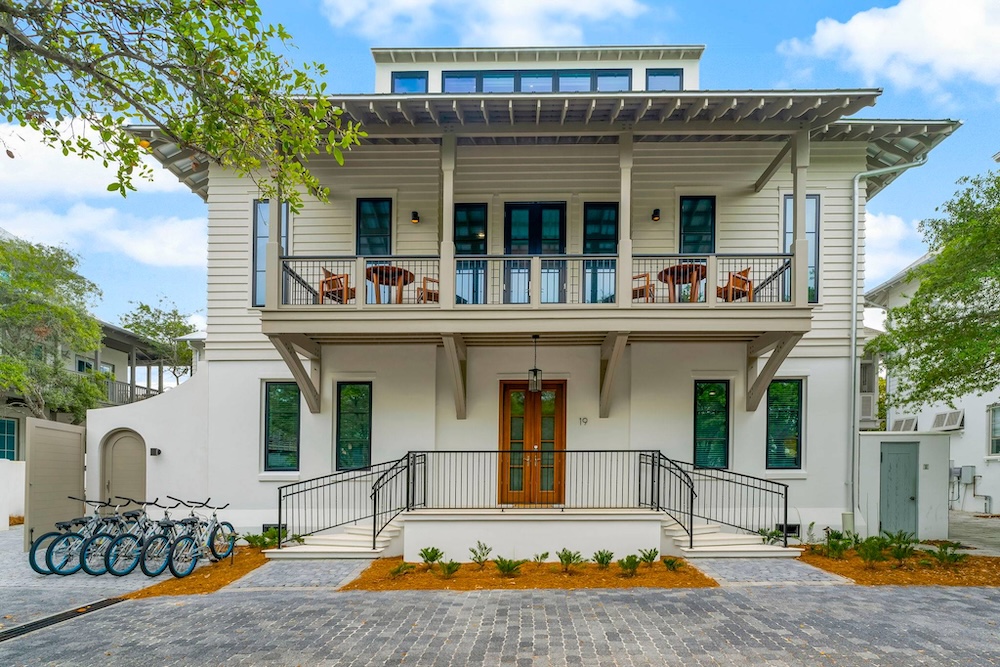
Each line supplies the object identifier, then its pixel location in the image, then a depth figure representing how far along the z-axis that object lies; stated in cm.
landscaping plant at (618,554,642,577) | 855
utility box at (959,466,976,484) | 1791
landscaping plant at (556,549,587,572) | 877
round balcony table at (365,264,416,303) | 995
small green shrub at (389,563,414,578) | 859
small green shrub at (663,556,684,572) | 869
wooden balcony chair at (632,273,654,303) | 985
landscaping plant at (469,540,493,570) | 916
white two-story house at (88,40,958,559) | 1084
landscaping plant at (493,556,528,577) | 850
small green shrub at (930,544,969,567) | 920
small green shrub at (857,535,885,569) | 893
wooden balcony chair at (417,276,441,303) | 996
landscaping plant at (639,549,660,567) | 899
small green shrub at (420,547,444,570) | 896
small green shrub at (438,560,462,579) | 847
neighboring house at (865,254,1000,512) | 1733
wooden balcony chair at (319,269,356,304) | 1005
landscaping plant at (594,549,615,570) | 895
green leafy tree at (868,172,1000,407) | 922
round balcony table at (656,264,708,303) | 983
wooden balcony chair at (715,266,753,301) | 995
